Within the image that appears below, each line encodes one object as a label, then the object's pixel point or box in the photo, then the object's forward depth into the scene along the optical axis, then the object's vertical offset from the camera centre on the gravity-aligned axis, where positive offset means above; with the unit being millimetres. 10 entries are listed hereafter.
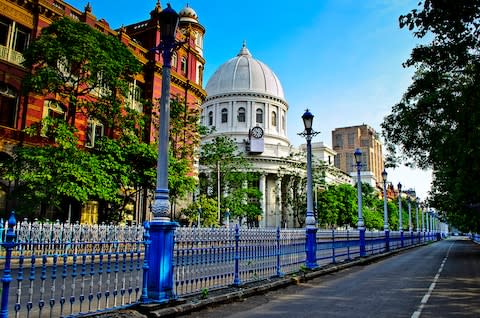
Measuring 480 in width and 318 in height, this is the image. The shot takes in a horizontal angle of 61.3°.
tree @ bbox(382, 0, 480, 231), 10344 +5119
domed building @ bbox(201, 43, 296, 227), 59156 +17541
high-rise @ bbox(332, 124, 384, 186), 125950 +25171
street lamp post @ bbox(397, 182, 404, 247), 35744 -557
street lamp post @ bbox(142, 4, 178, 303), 7172 -8
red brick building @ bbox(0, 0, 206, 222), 21531 +10078
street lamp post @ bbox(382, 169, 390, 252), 28320 -460
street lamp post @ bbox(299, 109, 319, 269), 14367 +300
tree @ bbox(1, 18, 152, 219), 18578 +4681
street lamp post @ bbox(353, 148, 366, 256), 20380 +386
